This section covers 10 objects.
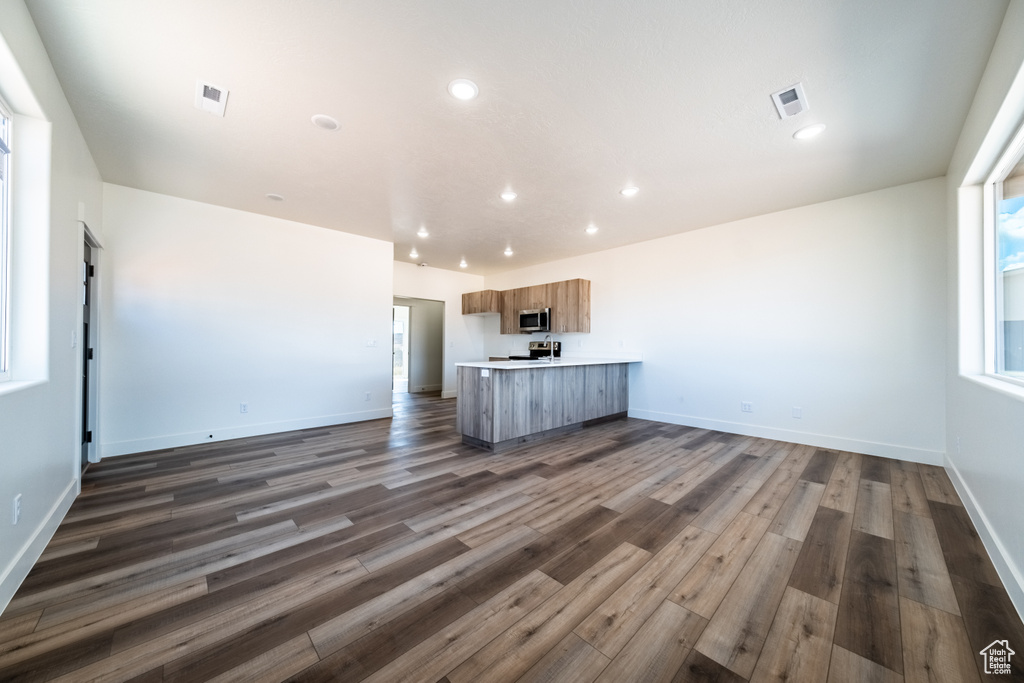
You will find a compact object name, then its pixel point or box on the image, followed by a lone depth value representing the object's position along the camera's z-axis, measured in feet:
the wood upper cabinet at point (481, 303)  24.72
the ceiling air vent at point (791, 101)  7.50
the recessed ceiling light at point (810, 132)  8.69
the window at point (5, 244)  6.22
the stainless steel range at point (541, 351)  21.29
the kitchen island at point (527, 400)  13.25
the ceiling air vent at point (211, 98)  7.55
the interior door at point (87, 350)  11.39
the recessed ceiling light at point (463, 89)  7.31
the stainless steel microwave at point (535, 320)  21.65
